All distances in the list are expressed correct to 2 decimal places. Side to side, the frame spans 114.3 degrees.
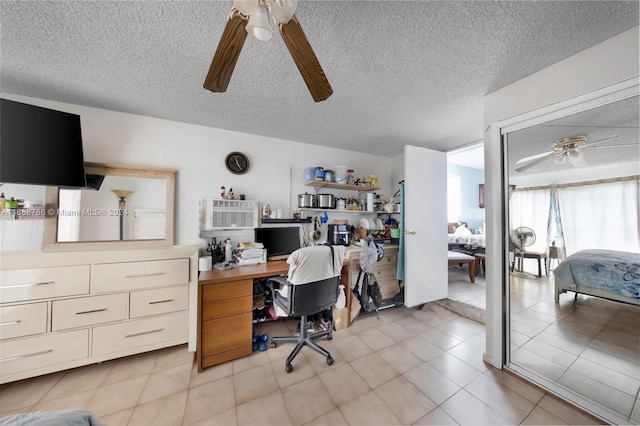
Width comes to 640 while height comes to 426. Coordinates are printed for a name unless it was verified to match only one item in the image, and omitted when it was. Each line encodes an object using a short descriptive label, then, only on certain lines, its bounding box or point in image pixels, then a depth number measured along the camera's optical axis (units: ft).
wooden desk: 5.53
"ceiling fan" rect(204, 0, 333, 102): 2.43
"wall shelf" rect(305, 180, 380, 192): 8.90
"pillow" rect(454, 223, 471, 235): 14.33
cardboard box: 7.50
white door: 8.09
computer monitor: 7.95
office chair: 5.56
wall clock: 7.91
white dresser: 4.91
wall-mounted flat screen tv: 4.74
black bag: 8.27
